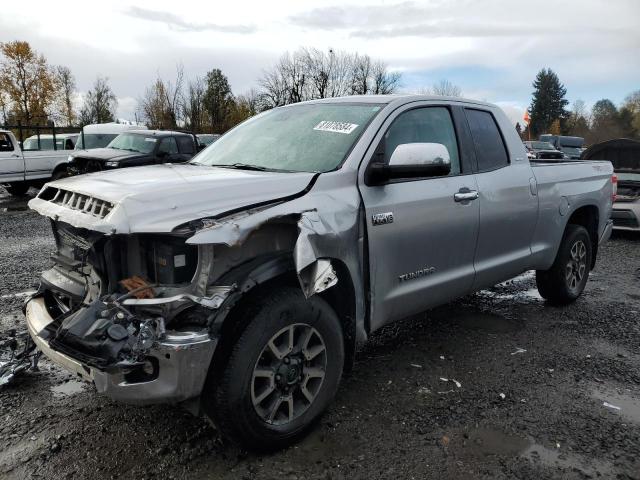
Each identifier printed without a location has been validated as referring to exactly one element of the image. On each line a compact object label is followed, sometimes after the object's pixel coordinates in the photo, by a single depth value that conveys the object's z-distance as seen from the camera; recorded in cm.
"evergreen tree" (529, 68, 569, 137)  8312
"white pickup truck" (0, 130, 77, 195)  1372
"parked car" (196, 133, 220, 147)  2147
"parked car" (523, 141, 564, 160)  2857
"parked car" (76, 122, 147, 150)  1662
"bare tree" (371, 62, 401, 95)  4906
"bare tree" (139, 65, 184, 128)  4047
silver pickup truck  237
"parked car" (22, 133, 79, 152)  1572
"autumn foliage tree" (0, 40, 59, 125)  3806
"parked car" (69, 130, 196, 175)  1210
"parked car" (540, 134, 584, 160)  3614
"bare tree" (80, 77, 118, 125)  5709
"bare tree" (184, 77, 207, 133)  4053
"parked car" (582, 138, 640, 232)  909
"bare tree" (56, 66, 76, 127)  4250
